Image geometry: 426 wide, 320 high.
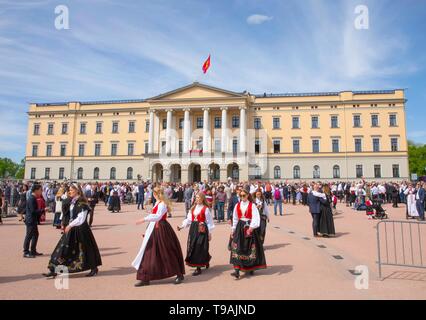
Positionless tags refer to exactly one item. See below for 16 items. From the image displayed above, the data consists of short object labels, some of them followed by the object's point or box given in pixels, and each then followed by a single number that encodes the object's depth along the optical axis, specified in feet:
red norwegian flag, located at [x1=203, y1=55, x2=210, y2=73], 149.28
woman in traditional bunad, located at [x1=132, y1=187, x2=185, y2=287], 17.62
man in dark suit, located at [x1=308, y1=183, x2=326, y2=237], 35.01
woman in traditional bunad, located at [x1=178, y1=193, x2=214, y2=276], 20.59
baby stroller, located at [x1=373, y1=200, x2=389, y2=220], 49.90
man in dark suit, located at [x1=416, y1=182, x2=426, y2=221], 48.05
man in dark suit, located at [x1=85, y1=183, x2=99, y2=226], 45.26
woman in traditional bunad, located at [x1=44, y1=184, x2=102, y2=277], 19.26
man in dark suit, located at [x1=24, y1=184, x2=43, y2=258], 24.95
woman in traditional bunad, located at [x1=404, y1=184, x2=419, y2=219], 49.85
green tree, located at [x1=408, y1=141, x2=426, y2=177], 220.43
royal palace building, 160.76
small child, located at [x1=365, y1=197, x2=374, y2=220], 50.80
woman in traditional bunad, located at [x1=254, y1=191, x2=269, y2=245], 25.95
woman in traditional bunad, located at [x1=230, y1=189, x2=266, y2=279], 19.62
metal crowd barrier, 23.18
